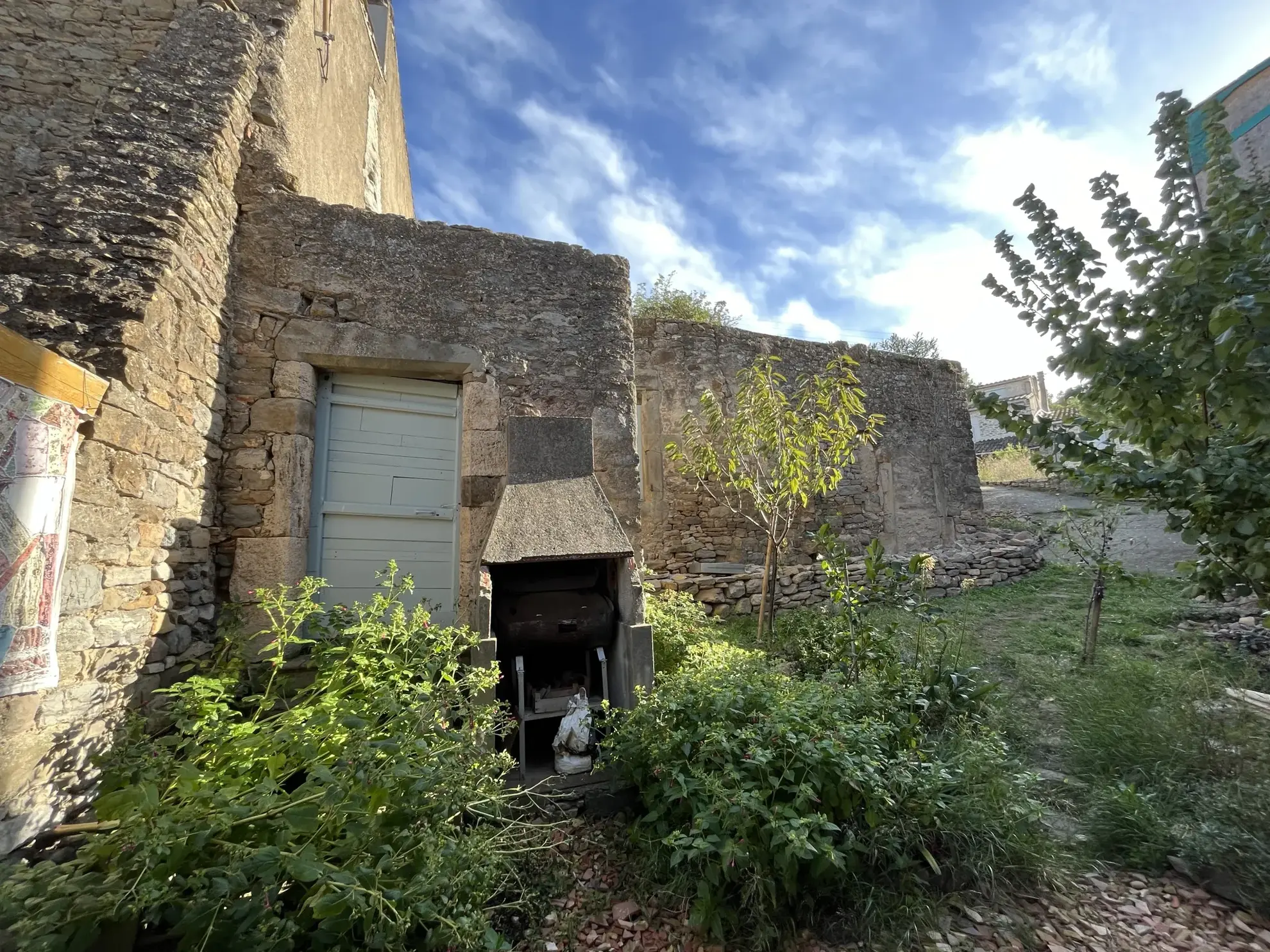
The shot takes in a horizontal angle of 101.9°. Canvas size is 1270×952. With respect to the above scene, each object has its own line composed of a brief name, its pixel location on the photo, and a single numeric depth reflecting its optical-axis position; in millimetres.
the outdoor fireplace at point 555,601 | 3162
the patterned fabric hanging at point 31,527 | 1932
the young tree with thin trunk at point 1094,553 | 4816
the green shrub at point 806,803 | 2045
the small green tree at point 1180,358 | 2006
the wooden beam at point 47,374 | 1947
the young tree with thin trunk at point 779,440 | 5199
